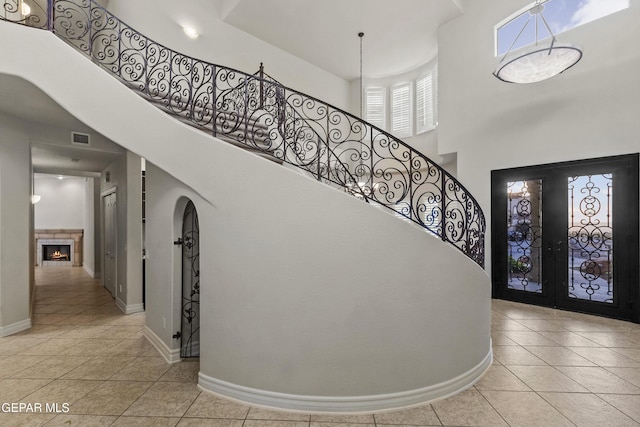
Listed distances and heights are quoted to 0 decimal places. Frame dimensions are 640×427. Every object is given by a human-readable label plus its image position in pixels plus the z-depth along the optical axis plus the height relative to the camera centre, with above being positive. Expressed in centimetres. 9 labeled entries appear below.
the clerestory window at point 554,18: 486 +328
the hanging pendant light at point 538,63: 396 +203
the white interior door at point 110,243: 642 -64
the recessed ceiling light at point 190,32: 627 +370
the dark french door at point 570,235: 471 -40
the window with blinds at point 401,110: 862 +288
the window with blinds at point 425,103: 791 +287
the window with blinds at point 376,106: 905 +314
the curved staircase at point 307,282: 260 -60
